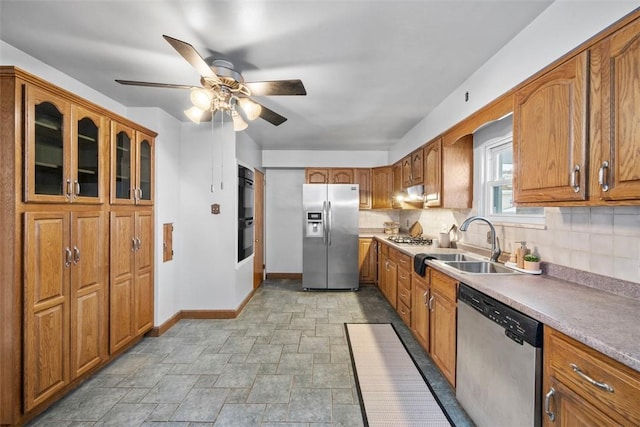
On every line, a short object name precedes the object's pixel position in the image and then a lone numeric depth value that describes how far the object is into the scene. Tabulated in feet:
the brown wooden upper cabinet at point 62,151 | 5.58
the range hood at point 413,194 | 11.25
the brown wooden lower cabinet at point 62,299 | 5.58
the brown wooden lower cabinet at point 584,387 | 2.78
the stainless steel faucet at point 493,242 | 7.38
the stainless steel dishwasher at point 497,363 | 4.00
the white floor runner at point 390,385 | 5.91
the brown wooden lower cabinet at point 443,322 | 6.42
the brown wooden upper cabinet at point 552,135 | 4.26
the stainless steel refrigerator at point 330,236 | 14.99
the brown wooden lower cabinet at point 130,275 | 7.86
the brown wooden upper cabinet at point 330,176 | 16.61
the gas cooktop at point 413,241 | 11.80
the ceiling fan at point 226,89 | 5.98
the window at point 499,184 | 7.82
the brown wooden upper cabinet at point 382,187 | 16.30
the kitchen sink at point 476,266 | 7.24
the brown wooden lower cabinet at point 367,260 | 15.64
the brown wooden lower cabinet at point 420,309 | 8.04
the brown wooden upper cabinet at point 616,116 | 3.53
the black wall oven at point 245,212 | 12.07
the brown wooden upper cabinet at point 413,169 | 11.37
